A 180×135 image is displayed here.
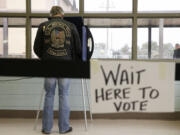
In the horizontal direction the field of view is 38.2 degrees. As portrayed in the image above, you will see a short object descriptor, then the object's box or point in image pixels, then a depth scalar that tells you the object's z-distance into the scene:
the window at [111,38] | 3.33
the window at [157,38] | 3.30
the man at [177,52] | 3.31
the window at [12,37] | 3.32
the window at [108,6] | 3.30
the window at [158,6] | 3.27
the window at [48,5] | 3.34
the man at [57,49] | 2.19
